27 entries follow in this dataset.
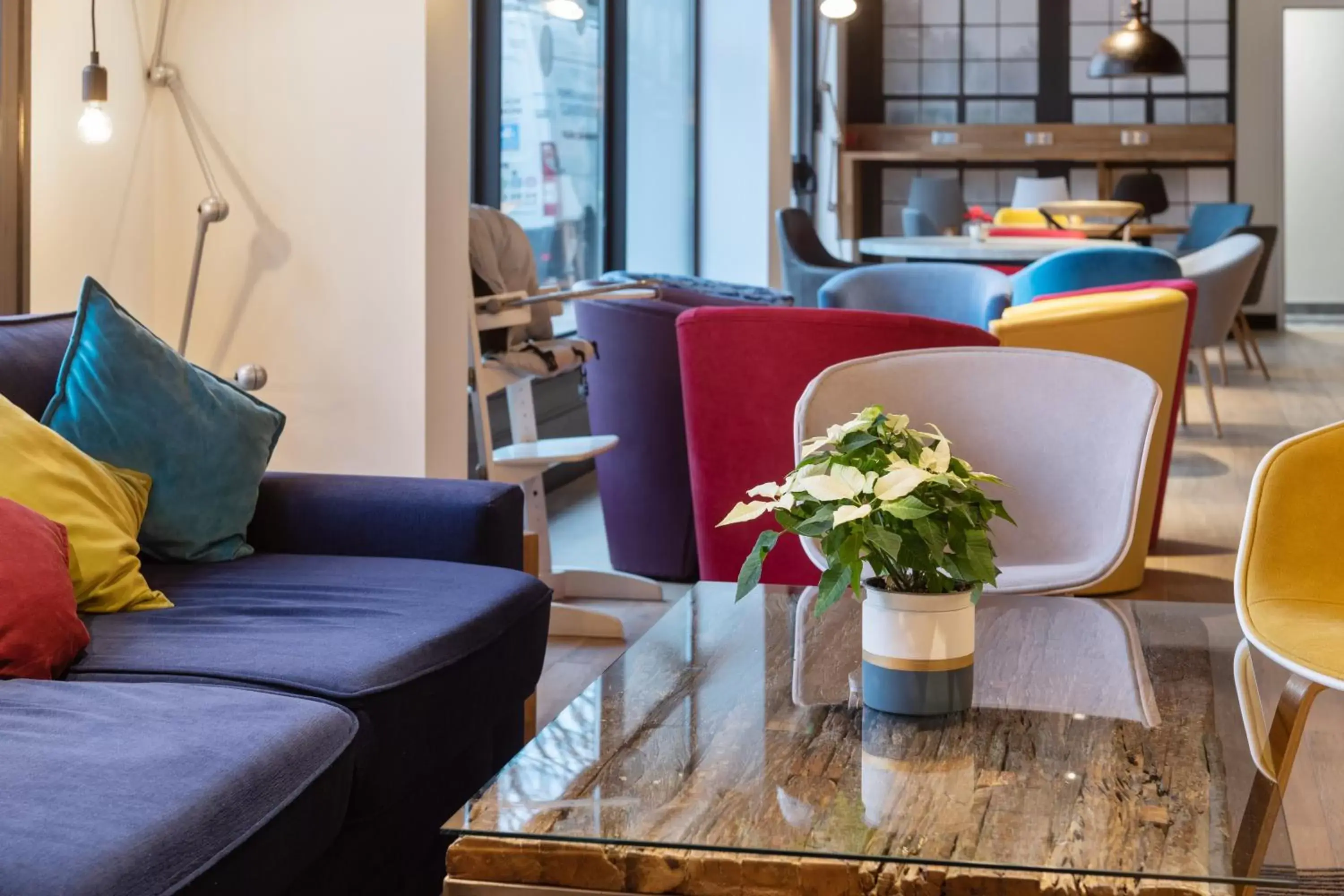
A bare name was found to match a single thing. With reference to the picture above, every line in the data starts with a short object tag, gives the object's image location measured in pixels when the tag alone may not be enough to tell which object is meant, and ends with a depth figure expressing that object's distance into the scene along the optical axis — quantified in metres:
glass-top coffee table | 1.22
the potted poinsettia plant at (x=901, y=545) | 1.51
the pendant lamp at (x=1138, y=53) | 8.69
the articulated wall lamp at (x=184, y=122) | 2.87
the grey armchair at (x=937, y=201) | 11.06
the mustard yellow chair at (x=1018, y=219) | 9.15
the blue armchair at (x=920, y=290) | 5.54
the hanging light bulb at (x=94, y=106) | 2.86
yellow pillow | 2.14
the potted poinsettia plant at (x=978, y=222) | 6.93
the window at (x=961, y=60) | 11.99
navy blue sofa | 1.41
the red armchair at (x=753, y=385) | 3.04
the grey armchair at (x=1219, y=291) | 6.62
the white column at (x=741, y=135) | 7.83
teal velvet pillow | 2.39
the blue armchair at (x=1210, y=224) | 10.28
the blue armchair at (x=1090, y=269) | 5.50
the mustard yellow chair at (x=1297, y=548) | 2.07
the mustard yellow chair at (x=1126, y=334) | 3.72
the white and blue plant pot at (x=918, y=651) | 1.55
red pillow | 1.85
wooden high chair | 3.60
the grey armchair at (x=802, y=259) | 7.14
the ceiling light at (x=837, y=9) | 7.17
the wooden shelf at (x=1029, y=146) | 11.62
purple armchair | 4.08
